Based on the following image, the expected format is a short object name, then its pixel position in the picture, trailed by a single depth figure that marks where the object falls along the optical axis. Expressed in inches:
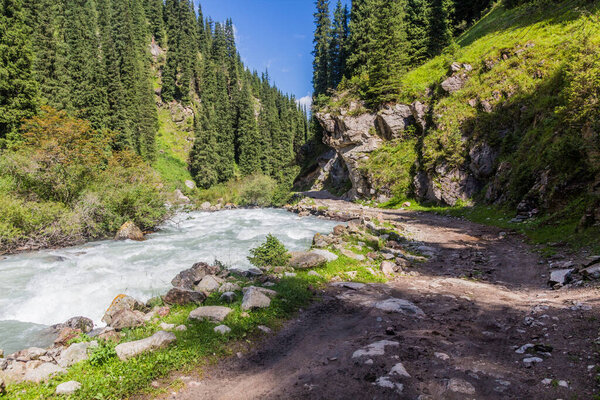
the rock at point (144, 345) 181.2
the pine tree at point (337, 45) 2068.2
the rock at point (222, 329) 211.2
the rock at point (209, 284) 306.2
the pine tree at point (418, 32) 1490.0
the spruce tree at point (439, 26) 1455.5
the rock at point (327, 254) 391.5
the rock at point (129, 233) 678.5
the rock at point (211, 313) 230.1
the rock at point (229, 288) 289.4
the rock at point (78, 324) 274.8
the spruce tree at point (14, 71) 912.3
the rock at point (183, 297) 272.1
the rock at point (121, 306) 280.7
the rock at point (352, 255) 406.1
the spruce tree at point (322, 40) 2237.9
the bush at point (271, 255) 382.0
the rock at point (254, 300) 246.6
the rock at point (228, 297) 265.3
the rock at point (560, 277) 260.6
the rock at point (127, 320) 240.7
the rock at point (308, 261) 362.3
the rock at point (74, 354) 182.5
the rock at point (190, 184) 2147.5
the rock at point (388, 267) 364.9
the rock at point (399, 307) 232.8
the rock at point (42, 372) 163.9
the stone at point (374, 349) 166.7
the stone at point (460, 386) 124.3
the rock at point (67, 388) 148.3
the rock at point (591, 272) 240.6
